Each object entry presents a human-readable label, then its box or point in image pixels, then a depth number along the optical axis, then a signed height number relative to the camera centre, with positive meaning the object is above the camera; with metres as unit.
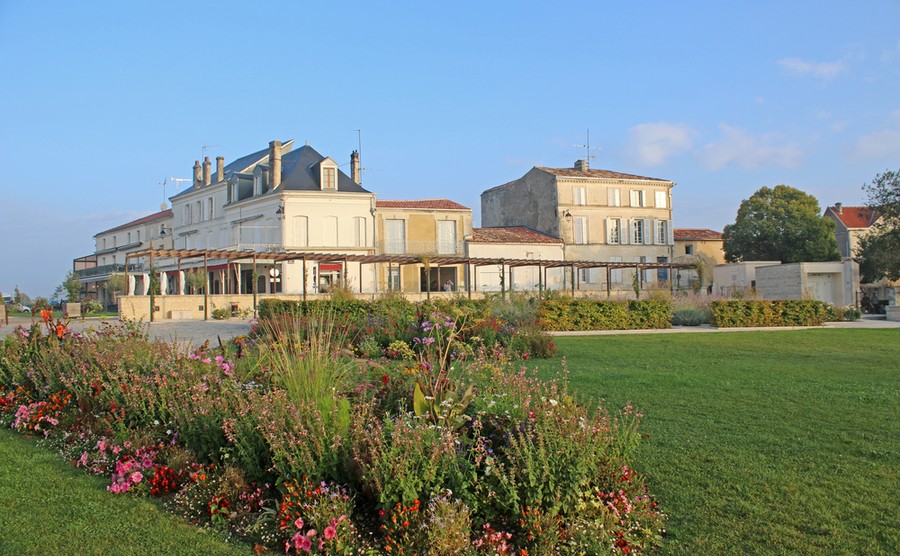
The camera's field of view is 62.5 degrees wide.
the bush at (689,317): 21.39 -0.81
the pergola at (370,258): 26.09 +1.61
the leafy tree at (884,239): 39.41 +2.43
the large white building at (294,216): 40.03 +4.58
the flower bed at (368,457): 3.60 -0.89
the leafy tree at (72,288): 47.03 +1.00
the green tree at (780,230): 45.59 +3.57
